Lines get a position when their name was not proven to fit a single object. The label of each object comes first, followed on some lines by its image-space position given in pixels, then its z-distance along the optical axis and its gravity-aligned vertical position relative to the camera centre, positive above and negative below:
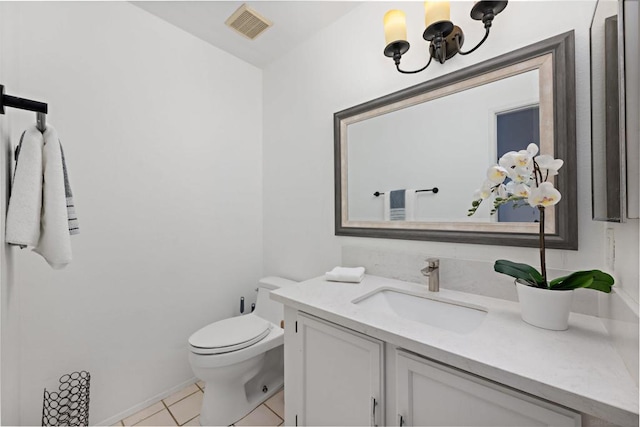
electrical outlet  0.79 -0.12
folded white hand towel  1.32 -0.32
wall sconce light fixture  1.01 +0.79
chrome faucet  1.16 -0.27
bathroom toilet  1.38 -0.82
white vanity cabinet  0.63 -0.53
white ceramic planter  0.77 -0.29
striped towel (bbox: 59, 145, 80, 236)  1.05 +0.03
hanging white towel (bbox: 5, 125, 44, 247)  0.87 +0.08
